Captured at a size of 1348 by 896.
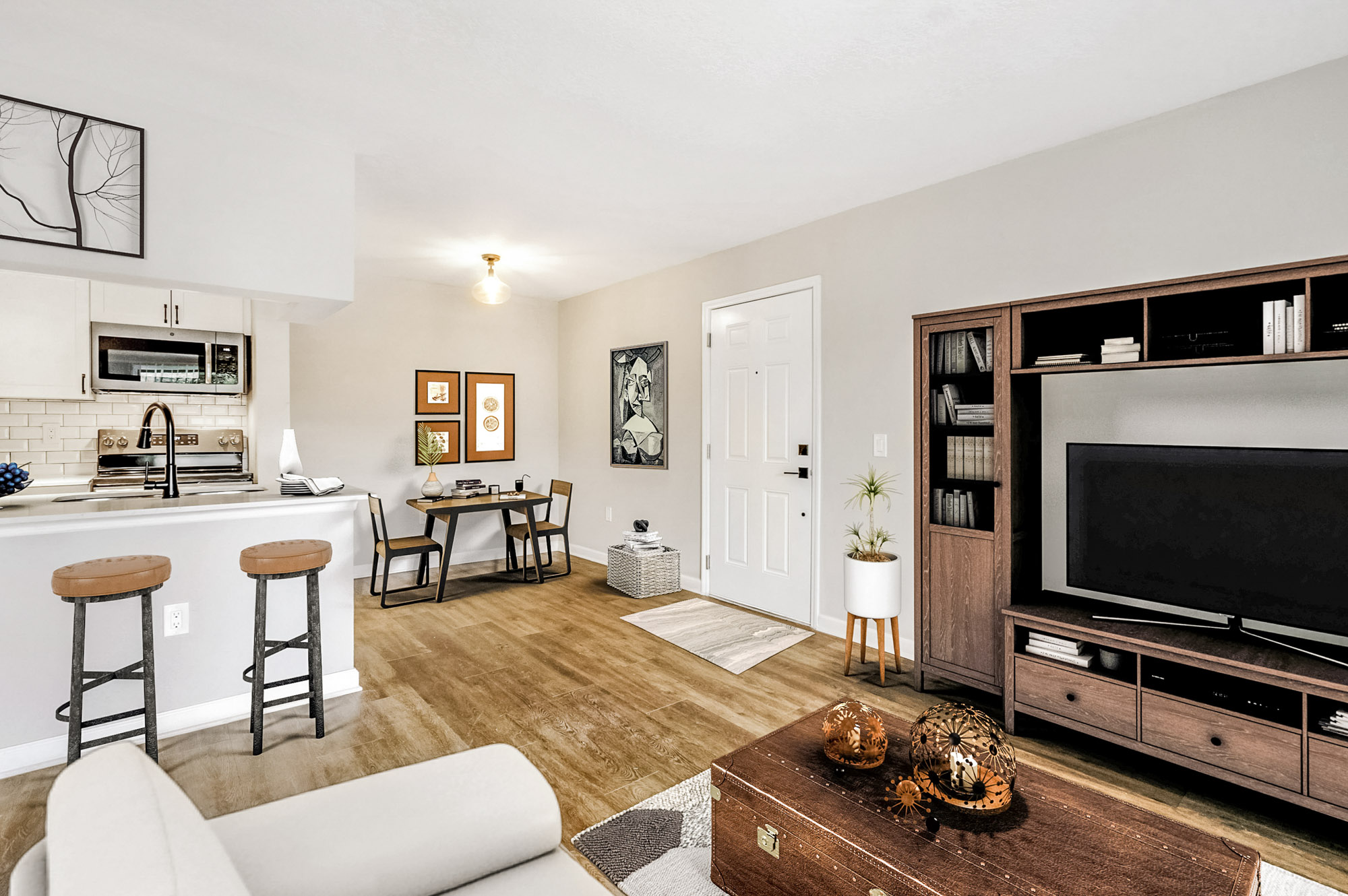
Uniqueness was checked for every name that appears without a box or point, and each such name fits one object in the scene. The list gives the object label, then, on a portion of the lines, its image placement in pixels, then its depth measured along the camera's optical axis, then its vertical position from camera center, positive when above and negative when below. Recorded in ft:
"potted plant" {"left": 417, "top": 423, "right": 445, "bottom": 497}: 18.43 +0.07
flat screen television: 7.00 -0.96
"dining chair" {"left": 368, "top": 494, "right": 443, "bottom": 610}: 15.40 -2.42
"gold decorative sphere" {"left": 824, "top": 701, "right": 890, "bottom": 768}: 5.60 -2.58
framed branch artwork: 7.98 +3.52
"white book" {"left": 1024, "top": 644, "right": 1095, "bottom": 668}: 8.24 -2.73
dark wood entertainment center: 6.75 -2.10
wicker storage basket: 15.98 -3.11
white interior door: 13.84 -0.07
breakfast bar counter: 8.00 -2.18
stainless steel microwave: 14.17 +2.08
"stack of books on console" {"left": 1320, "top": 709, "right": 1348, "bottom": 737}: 6.43 -2.79
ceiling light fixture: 14.62 +3.70
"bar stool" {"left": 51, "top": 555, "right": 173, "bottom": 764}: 7.11 -1.68
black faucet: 10.00 -0.22
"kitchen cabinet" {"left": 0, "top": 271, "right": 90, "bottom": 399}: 13.38 +2.42
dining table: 15.85 -1.47
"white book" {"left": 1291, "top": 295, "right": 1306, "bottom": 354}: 6.99 +1.41
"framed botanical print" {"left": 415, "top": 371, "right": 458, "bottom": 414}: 18.99 +1.77
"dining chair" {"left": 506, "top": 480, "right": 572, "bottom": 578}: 17.79 -2.27
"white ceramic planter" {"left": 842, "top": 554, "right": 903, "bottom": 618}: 10.64 -2.32
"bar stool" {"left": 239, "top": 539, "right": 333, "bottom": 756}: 8.39 -1.99
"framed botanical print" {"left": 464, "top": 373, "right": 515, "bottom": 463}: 20.03 +1.05
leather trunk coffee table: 4.25 -2.84
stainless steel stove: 14.85 -0.21
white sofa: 2.33 -2.24
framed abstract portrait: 17.58 +1.32
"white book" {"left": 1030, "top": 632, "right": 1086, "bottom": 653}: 8.34 -2.56
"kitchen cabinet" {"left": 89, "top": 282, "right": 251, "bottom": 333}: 14.16 +3.28
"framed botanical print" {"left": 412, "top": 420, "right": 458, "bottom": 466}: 19.19 +0.41
